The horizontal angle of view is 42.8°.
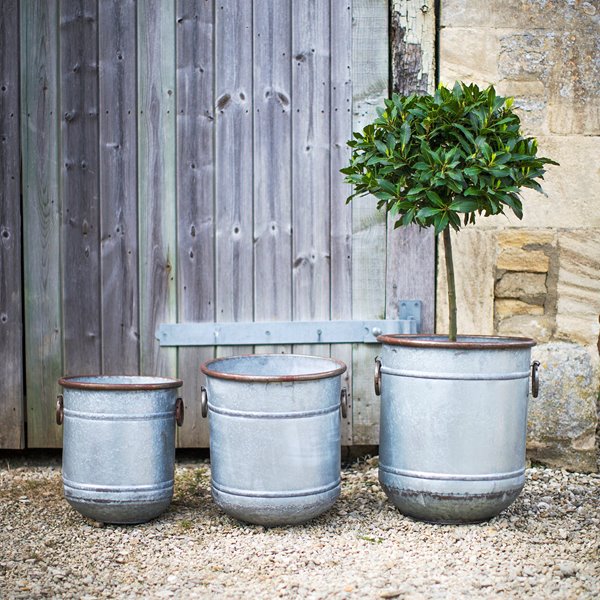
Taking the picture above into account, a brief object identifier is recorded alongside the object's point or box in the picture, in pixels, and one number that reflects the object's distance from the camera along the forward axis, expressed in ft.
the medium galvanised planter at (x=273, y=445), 8.87
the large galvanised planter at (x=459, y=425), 8.96
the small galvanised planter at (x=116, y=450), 9.12
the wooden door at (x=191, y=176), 11.27
